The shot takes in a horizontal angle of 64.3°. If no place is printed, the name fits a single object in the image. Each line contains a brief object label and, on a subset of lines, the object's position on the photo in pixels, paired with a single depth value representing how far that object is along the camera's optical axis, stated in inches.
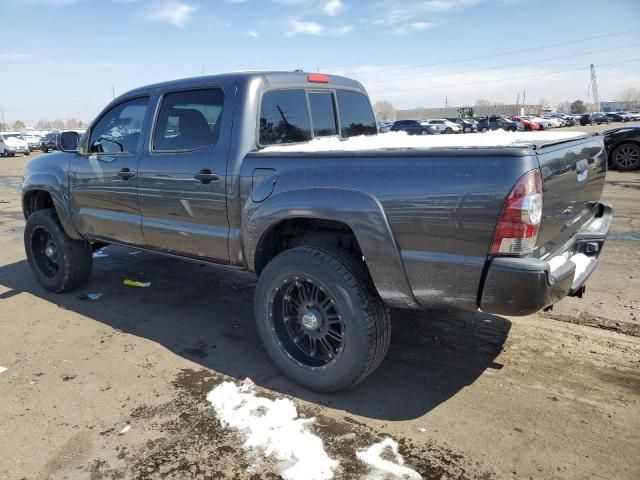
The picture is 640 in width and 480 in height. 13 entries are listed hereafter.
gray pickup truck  97.0
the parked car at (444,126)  1691.7
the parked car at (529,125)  1799.6
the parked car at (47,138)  1312.4
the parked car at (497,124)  1679.4
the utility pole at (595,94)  4739.9
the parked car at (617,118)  2464.3
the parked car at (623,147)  495.5
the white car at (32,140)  1504.7
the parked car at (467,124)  1691.8
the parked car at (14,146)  1291.8
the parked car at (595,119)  2379.4
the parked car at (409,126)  1459.2
